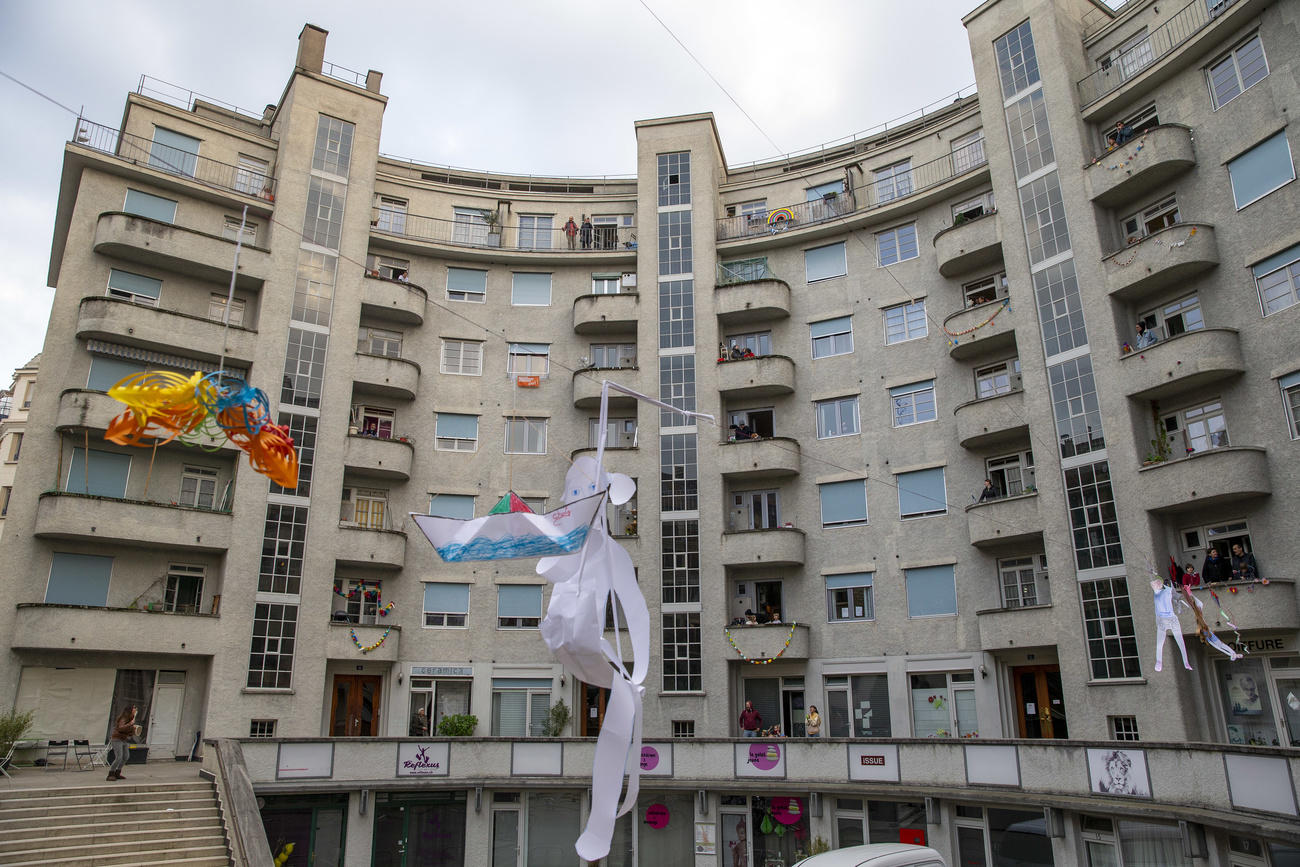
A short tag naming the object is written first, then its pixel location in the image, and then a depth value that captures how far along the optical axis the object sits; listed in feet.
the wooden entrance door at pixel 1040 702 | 87.92
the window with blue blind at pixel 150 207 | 104.06
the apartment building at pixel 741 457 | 77.41
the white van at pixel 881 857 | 47.26
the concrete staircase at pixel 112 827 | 58.80
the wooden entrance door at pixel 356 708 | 101.60
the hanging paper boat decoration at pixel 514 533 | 41.24
